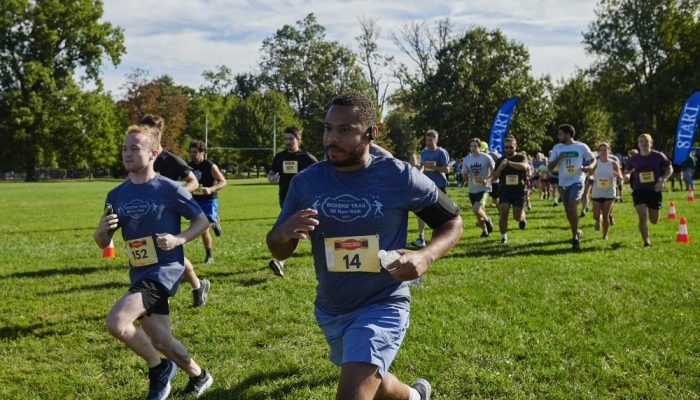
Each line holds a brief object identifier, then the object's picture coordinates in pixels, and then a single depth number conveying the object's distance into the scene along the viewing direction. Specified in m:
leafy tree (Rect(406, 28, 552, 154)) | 45.12
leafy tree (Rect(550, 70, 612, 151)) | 52.47
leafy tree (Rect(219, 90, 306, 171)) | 66.19
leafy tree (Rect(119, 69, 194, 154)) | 69.25
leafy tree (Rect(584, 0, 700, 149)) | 45.53
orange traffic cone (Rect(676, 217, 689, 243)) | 11.35
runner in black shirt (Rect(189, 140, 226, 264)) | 9.41
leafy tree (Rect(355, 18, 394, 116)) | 55.78
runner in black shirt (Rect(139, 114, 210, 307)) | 6.71
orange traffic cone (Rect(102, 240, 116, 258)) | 10.74
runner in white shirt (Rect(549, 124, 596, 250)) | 10.99
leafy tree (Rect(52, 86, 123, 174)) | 58.03
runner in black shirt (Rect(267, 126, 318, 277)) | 9.62
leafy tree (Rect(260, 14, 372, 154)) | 61.47
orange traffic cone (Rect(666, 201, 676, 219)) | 15.30
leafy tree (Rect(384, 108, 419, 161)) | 65.75
